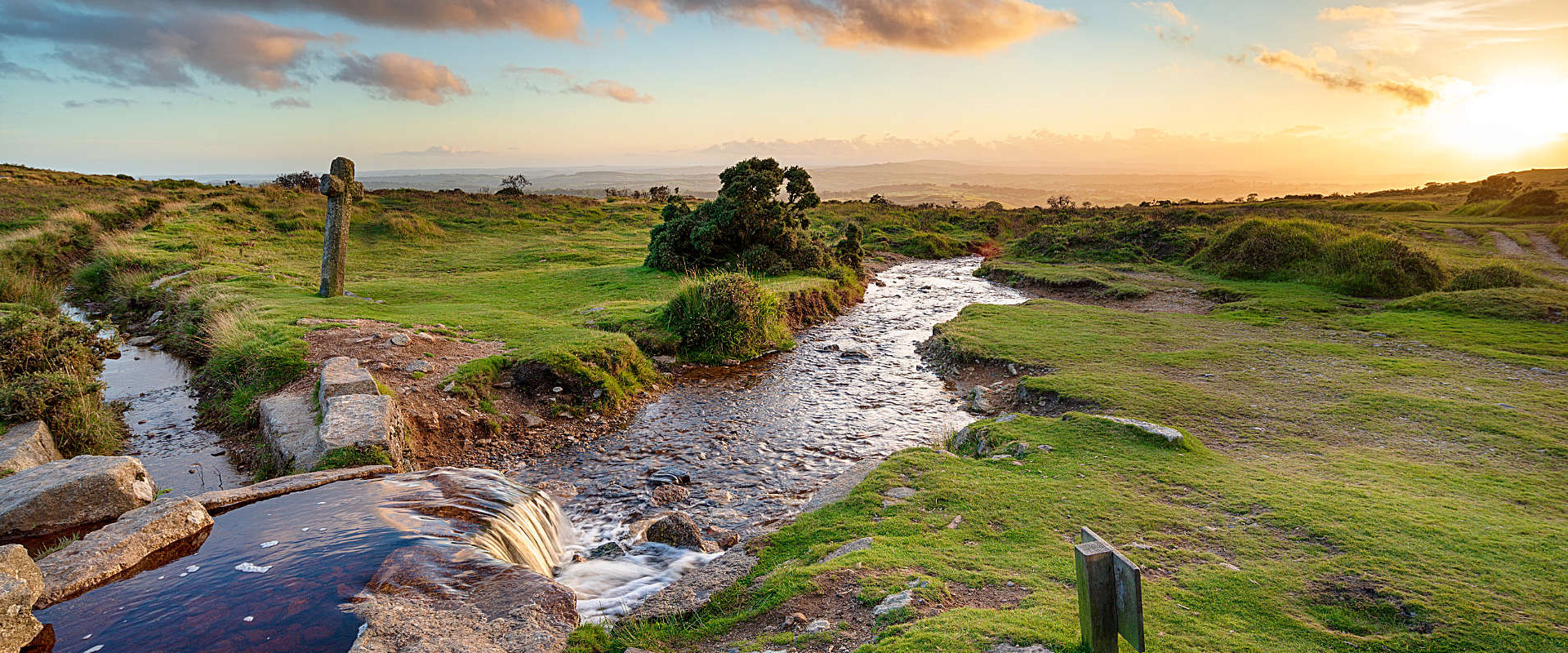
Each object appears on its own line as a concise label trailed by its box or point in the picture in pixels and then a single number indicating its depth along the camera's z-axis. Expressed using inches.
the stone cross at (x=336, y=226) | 705.0
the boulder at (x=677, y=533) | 290.0
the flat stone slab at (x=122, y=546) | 211.8
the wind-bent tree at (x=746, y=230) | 952.3
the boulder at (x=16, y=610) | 174.4
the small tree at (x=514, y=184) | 2136.1
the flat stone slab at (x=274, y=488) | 272.2
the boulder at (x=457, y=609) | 188.1
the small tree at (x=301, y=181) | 2010.3
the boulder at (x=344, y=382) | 392.2
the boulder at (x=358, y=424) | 335.3
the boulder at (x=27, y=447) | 303.6
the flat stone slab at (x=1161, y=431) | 334.3
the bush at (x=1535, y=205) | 1321.4
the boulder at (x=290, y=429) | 338.6
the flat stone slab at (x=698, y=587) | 223.0
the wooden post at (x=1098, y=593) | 144.9
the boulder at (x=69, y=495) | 250.7
